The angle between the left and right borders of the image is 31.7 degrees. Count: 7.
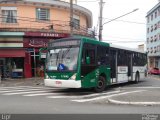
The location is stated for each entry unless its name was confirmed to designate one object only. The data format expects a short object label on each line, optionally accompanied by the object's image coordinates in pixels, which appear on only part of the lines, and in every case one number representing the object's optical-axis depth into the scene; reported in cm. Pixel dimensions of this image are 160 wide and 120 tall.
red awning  2723
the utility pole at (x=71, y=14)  2370
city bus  1439
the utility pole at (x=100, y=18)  2734
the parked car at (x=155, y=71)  4646
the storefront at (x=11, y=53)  2725
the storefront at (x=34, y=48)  2789
